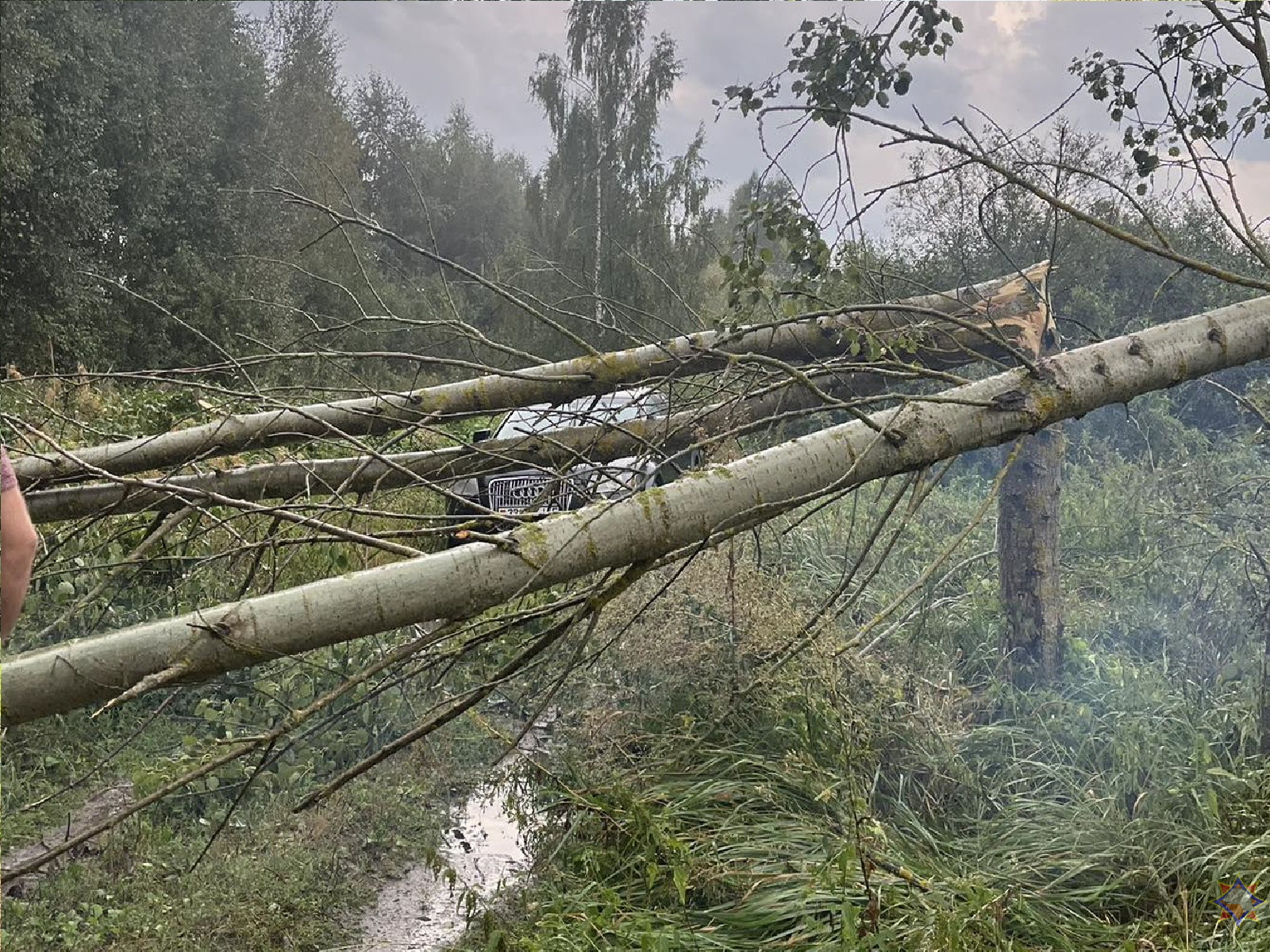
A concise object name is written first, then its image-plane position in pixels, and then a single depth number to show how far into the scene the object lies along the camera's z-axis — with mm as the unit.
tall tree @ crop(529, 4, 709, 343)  18047
